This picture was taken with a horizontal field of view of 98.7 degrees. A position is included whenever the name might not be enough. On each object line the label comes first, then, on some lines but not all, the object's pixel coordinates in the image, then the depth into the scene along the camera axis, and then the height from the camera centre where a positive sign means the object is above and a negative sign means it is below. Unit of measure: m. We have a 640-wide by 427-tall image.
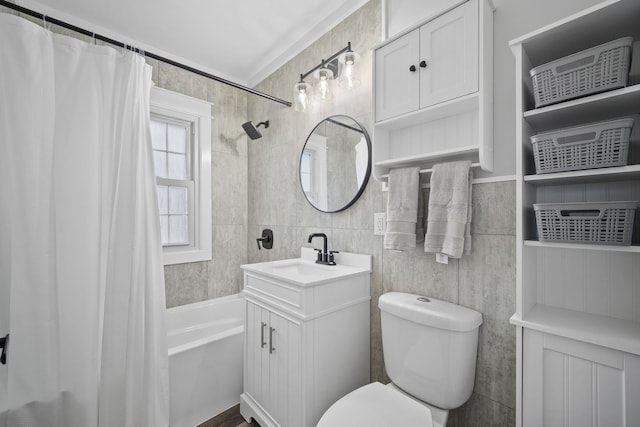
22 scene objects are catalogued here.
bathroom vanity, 1.32 -0.67
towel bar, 1.14 +0.19
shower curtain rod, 1.18 +0.87
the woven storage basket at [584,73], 0.77 +0.41
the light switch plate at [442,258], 1.26 -0.22
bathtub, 1.68 -1.06
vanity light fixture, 1.63 +0.88
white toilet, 1.05 -0.68
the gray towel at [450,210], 1.13 +0.00
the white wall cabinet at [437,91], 1.12 +0.54
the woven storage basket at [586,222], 0.76 -0.03
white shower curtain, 1.22 -0.12
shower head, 2.37 +0.70
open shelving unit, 0.79 -0.16
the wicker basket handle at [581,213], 0.79 -0.01
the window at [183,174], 2.35 +0.34
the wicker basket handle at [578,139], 0.79 +0.22
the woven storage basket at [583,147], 0.76 +0.19
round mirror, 1.68 +0.32
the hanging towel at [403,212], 1.29 +0.00
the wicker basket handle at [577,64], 0.80 +0.44
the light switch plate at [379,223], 1.55 -0.07
